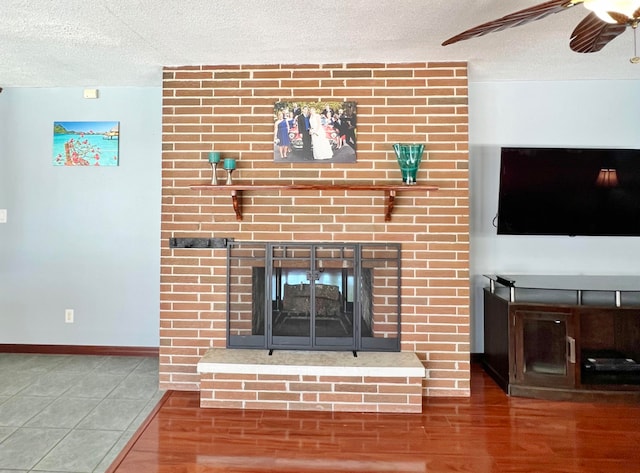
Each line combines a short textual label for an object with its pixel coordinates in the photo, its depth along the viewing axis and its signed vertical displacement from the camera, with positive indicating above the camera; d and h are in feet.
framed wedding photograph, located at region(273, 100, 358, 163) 8.48 +2.26
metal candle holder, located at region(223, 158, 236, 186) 8.14 +1.49
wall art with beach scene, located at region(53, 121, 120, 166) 10.50 +2.45
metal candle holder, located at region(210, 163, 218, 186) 8.31 +1.30
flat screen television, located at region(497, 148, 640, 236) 8.84 +1.09
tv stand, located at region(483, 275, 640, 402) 8.13 -2.08
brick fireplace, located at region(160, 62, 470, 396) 8.46 +0.92
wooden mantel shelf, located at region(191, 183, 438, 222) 7.92 +1.01
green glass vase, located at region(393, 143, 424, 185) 7.98 +1.60
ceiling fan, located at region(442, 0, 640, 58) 4.19 +2.67
